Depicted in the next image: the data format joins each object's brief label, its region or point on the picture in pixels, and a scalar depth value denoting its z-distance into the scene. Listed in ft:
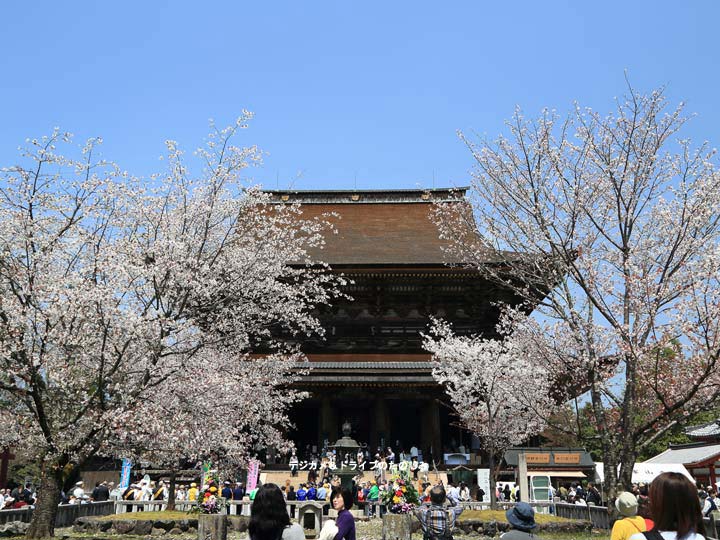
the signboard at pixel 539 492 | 79.87
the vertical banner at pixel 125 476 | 78.33
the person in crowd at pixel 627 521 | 17.90
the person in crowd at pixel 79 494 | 67.36
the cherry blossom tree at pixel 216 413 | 45.85
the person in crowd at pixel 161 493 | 72.84
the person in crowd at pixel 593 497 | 75.92
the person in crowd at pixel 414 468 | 77.05
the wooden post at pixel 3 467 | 121.70
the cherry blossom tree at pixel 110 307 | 41.24
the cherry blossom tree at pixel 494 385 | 81.61
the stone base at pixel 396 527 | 38.78
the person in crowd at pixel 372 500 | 63.46
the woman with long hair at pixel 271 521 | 16.42
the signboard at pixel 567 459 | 87.54
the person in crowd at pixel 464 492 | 74.67
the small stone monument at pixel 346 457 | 62.38
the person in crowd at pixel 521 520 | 16.86
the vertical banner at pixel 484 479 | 74.59
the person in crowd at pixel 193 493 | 66.70
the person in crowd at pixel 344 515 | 21.98
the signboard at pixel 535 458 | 84.53
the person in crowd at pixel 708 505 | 61.77
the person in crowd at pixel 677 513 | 11.43
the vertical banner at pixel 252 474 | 73.72
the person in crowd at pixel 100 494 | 72.04
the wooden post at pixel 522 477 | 69.10
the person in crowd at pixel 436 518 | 26.12
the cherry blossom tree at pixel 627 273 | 39.96
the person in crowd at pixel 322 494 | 63.74
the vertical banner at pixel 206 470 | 61.04
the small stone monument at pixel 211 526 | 42.73
